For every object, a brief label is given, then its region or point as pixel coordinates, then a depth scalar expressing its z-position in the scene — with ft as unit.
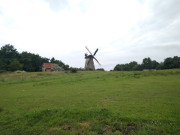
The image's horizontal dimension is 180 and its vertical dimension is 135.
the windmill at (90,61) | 157.45
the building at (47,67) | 199.11
